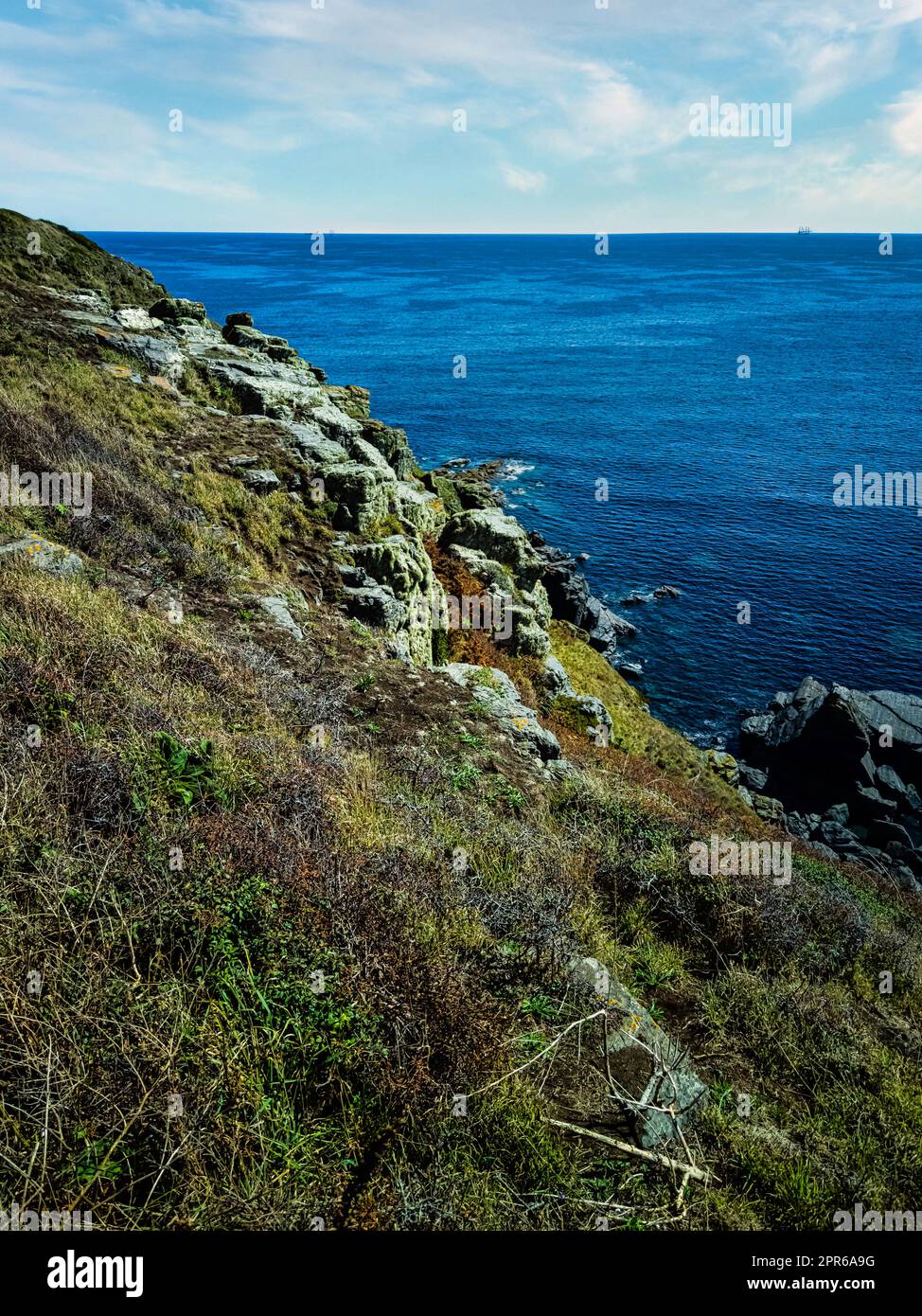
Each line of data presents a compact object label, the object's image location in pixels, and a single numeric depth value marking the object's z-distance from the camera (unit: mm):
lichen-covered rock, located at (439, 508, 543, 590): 25781
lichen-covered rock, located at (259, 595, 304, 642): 11617
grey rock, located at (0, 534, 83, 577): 8672
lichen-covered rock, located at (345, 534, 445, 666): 16234
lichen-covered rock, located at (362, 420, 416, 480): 25250
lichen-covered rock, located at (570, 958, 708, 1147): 4898
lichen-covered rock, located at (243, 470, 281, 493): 16422
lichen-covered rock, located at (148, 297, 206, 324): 29203
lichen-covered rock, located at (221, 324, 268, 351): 29547
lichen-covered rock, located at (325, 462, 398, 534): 17562
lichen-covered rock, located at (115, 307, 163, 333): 24094
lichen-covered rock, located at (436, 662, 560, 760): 12141
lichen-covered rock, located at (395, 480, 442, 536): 20875
